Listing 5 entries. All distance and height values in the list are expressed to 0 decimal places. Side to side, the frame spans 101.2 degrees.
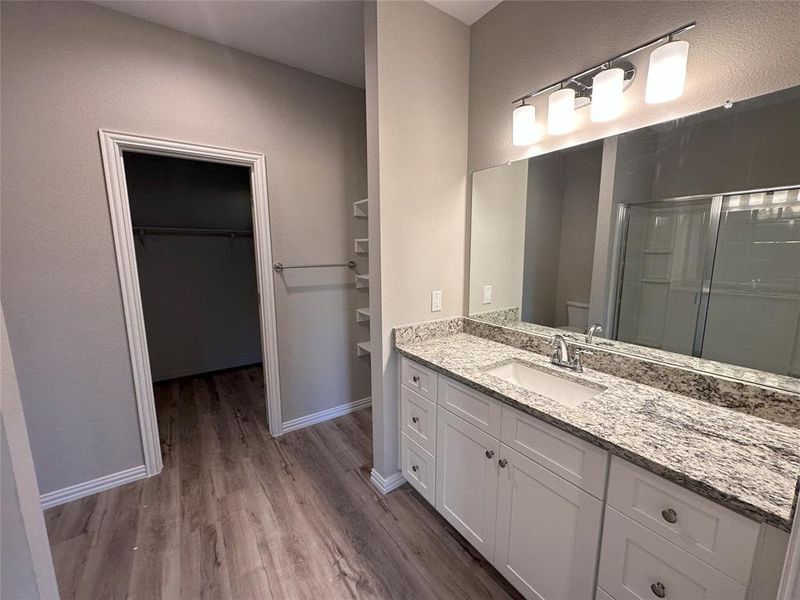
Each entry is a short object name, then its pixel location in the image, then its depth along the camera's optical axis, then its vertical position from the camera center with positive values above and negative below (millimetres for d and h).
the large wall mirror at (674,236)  1027 +54
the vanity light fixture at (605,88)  1115 +628
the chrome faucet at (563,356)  1432 -468
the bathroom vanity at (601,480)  733 -647
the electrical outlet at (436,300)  1919 -293
